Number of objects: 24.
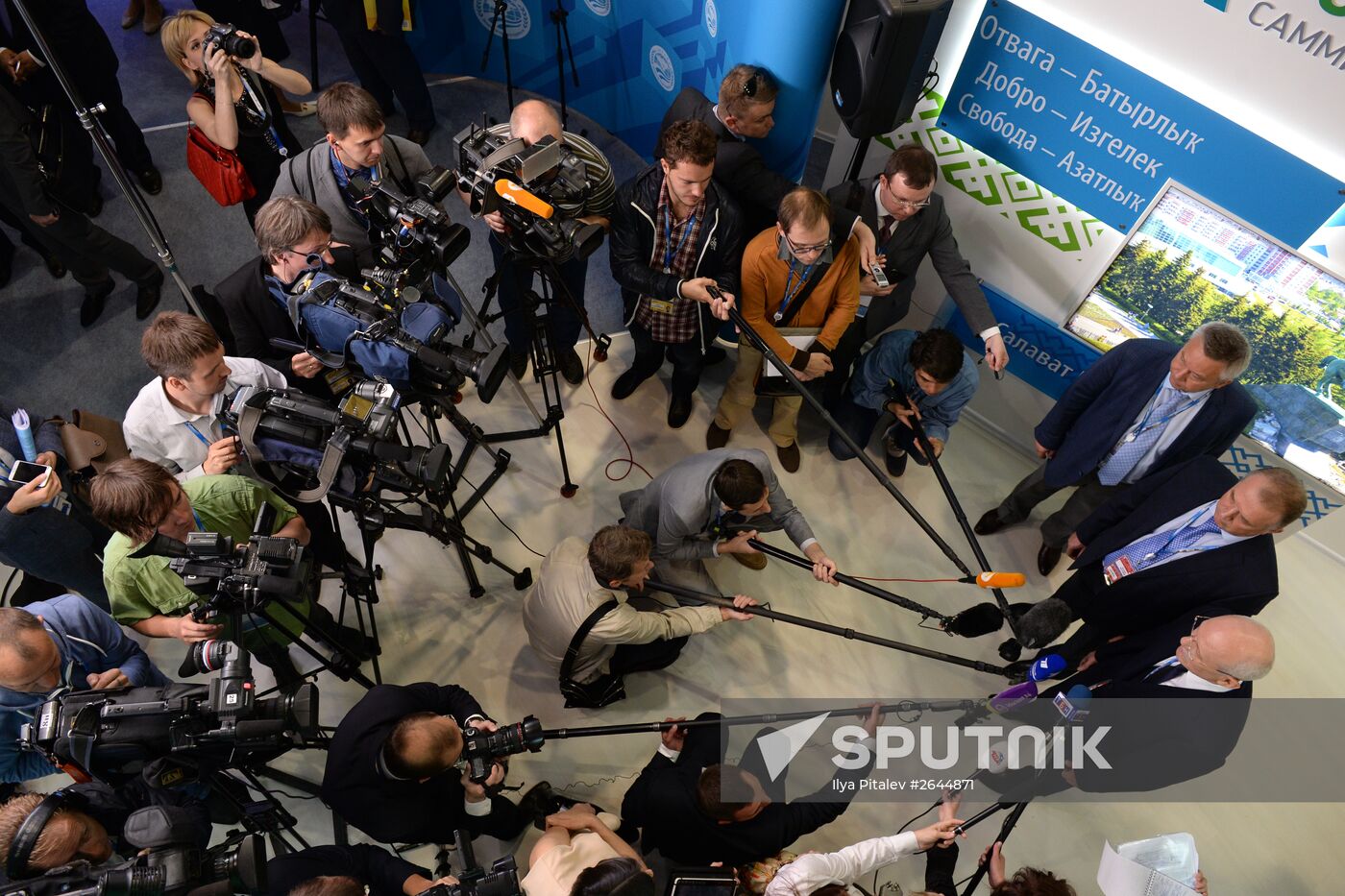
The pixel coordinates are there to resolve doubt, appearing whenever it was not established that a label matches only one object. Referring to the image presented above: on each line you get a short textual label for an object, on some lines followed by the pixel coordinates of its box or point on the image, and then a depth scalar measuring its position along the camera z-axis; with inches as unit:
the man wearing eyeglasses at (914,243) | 143.6
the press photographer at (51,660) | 93.1
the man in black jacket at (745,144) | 142.6
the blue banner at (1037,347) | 156.8
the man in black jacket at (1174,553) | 111.5
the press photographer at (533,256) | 128.7
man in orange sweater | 130.6
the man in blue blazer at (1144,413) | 120.5
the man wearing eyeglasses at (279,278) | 114.3
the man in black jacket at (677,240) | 130.1
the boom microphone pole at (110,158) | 105.4
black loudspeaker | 127.4
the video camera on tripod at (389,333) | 108.7
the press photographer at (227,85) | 135.6
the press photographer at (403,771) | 100.8
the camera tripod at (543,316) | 133.7
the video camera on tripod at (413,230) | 118.3
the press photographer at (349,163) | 126.6
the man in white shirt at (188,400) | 107.4
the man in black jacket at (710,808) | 106.2
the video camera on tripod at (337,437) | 102.5
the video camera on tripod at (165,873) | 79.2
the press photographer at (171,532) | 96.0
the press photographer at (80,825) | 84.3
